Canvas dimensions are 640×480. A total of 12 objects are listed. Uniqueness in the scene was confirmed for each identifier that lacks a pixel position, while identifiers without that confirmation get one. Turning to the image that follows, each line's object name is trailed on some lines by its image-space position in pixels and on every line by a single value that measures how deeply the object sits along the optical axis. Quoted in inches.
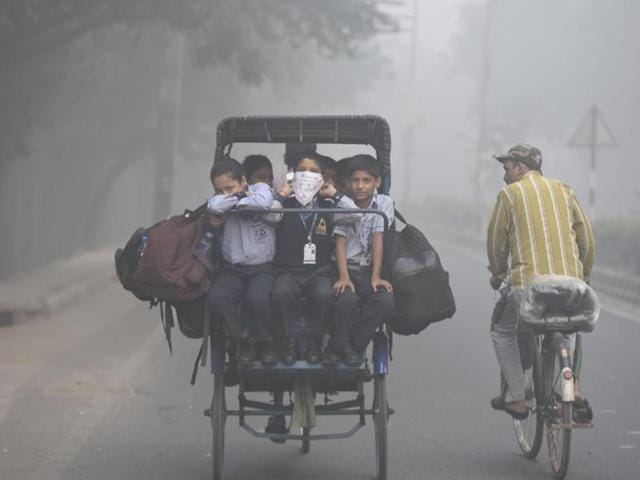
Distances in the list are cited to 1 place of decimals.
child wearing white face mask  445.4
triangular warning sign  1540.4
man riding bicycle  491.5
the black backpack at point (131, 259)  452.8
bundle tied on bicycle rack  477.7
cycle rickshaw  454.6
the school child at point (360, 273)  442.6
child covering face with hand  443.5
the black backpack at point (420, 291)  457.1
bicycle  474.6
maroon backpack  441.1
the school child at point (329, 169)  488.5
